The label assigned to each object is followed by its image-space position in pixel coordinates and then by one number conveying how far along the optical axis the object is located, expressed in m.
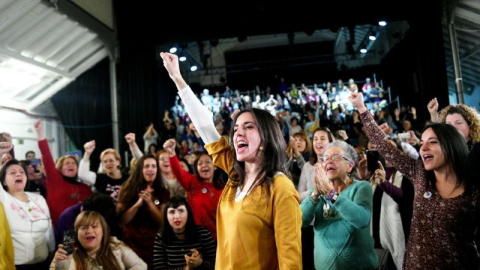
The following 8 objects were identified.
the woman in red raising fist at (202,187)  3.38
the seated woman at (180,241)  2.89
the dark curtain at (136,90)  8.85
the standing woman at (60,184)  3.60
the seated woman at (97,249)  2.77
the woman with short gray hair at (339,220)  1.93
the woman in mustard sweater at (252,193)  1.37
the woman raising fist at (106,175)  3.91
